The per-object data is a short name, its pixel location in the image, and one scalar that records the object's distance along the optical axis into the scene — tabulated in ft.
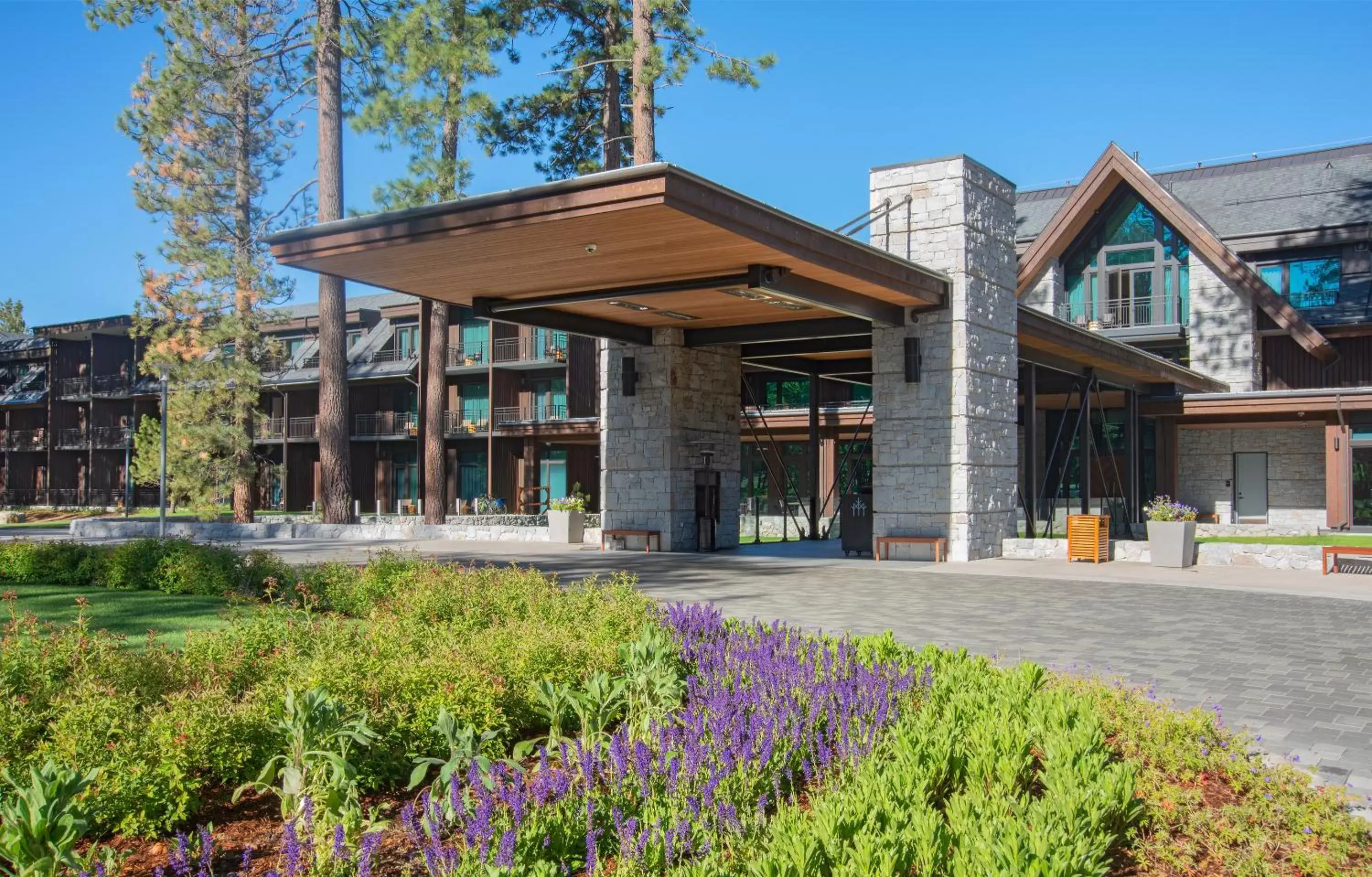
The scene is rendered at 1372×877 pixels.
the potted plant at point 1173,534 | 56.39
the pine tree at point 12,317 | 262.47
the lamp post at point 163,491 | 83.71
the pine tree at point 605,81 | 74.95
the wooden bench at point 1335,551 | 51.96
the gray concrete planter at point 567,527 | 78.95
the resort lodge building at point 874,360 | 49.42
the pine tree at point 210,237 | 99.71
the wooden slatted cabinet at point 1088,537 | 60.08
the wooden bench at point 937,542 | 58.59
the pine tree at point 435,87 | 82.79
